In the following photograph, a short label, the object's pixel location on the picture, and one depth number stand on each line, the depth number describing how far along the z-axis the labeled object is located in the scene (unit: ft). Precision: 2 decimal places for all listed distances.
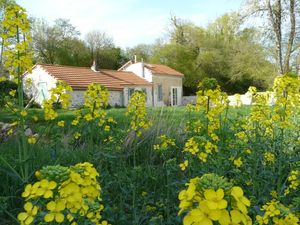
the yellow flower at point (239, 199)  2.40
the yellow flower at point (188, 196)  2.52
